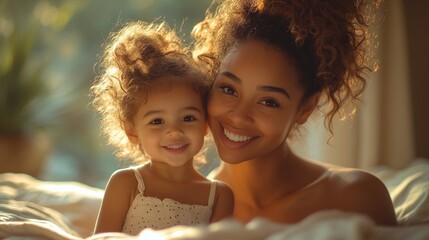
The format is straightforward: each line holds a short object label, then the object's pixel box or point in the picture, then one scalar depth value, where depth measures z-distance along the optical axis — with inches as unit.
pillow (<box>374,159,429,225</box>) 81.4
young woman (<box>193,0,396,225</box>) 78.8
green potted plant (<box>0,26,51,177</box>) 153.9
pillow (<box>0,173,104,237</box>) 94.1
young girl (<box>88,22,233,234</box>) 75.3
